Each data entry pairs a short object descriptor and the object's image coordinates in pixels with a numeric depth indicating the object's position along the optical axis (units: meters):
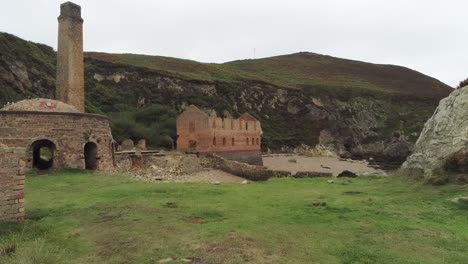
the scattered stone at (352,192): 14.48
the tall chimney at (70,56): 34.02
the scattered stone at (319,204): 11.83
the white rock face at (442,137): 14.59
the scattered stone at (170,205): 12.46
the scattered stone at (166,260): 7.75
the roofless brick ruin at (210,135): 40.66
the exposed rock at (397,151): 62.62
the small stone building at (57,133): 22.12
